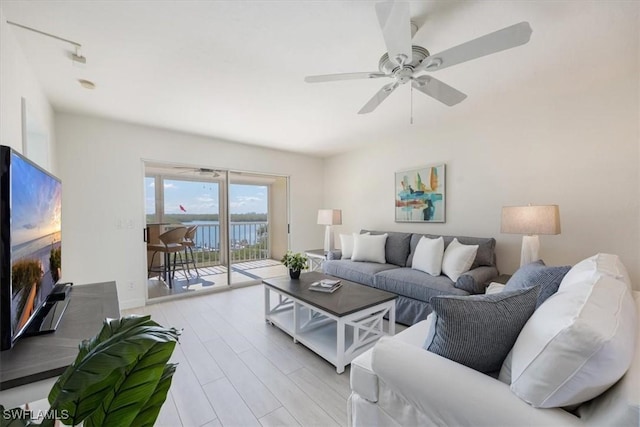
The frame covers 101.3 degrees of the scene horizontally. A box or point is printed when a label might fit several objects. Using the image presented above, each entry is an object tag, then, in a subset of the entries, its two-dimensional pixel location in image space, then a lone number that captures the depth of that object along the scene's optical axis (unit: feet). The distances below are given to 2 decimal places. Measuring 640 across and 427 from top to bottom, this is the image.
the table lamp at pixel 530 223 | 7.43
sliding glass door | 14.33
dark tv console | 2.78
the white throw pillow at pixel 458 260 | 8.98
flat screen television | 2.92
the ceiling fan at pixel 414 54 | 4.05
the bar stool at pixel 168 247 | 13.87
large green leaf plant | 1.79
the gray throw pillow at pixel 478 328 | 3.25
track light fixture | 5.37
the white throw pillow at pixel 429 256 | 9.70
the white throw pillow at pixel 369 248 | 12.14
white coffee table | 6.75
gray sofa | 8.45
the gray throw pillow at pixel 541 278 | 4.58
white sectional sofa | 2.39
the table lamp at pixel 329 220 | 15.00
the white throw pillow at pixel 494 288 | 7.14
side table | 14.99
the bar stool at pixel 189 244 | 15.20
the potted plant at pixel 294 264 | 9.34
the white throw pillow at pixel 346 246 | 13.16
